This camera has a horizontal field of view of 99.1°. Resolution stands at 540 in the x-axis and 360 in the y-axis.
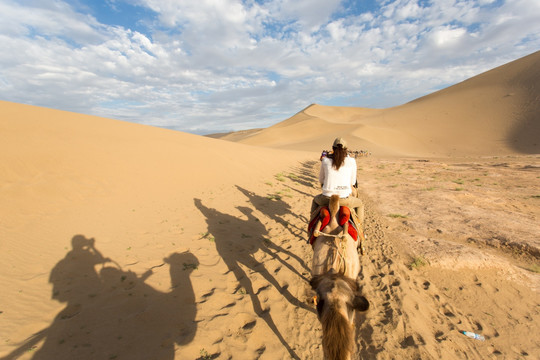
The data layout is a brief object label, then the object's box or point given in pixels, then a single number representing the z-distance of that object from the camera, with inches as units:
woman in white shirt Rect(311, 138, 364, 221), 158.0
